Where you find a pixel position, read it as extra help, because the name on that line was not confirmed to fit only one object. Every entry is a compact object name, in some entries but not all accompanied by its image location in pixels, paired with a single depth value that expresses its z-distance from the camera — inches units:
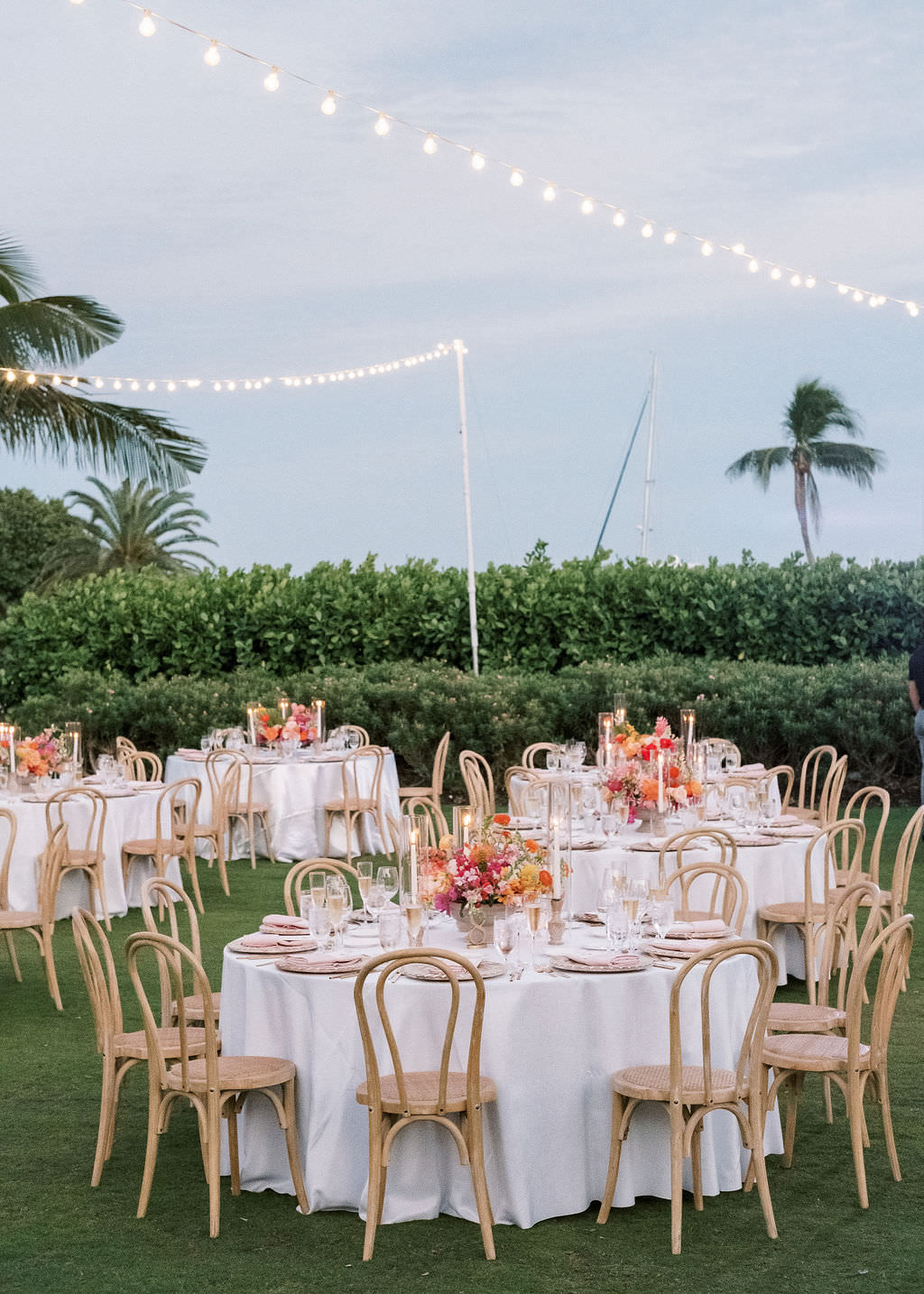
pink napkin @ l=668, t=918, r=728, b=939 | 192.4
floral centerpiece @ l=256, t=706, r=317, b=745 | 450.3
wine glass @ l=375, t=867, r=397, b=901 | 190.1
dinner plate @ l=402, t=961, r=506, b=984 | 171.3
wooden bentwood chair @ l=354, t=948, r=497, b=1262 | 159.3
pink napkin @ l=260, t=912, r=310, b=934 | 197.5
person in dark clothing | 406.0
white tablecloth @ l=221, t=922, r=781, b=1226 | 170.2
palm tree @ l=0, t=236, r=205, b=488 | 545.3
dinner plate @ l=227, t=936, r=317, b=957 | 186.7
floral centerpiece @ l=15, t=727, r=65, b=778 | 364.5
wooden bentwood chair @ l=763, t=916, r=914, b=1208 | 177.0
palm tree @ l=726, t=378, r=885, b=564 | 1763.0
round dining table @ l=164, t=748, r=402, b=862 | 445.7
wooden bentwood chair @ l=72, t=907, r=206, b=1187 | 186.1
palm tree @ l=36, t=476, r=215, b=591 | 1137.4
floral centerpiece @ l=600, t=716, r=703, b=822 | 289.0
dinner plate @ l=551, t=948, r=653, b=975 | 174.4
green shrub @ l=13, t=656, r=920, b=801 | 541.3
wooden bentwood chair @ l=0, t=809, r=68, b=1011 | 282.4
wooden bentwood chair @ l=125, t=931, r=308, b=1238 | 169.9
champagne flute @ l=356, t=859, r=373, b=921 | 191.2
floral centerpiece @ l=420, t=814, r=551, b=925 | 187.6
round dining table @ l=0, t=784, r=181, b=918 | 348.2
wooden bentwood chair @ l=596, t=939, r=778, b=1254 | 163.5
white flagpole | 605.0
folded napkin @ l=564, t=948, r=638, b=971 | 176.1
